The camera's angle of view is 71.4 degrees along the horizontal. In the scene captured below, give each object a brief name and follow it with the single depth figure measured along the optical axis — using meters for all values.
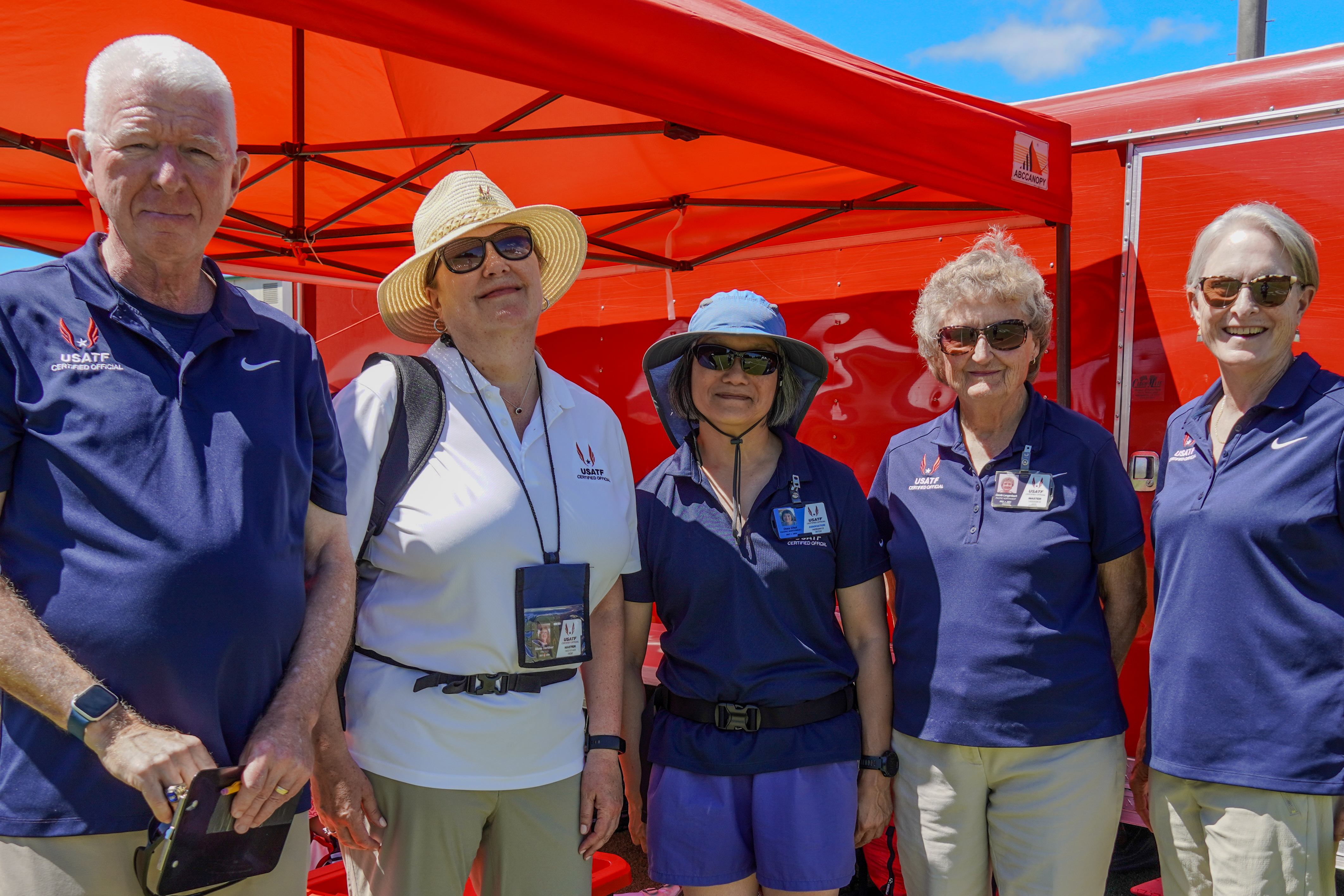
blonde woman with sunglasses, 1.86
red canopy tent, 2.12
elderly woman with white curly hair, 2.05
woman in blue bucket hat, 2.05
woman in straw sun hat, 1.74
